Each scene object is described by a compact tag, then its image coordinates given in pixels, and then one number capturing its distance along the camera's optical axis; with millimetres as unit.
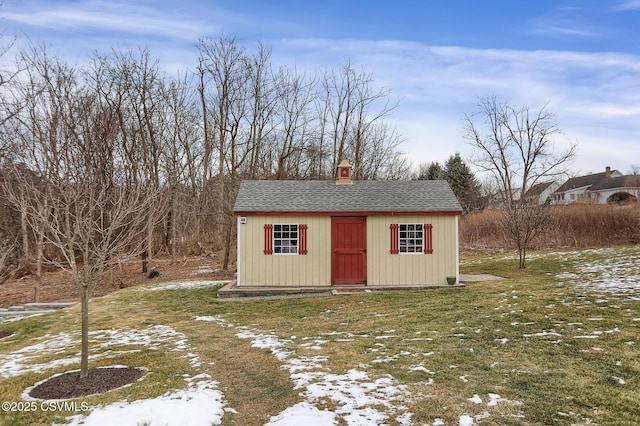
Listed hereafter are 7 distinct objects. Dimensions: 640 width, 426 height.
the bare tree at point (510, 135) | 23078
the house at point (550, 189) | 49469
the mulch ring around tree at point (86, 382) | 4211
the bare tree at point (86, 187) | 4598
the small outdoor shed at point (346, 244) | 10938
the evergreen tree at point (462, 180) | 34000
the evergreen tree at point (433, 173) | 34750
